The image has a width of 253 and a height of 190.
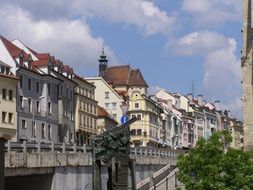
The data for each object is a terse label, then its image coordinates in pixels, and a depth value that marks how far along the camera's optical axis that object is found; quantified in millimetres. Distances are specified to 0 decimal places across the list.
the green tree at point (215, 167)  34281
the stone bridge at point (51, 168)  37125
